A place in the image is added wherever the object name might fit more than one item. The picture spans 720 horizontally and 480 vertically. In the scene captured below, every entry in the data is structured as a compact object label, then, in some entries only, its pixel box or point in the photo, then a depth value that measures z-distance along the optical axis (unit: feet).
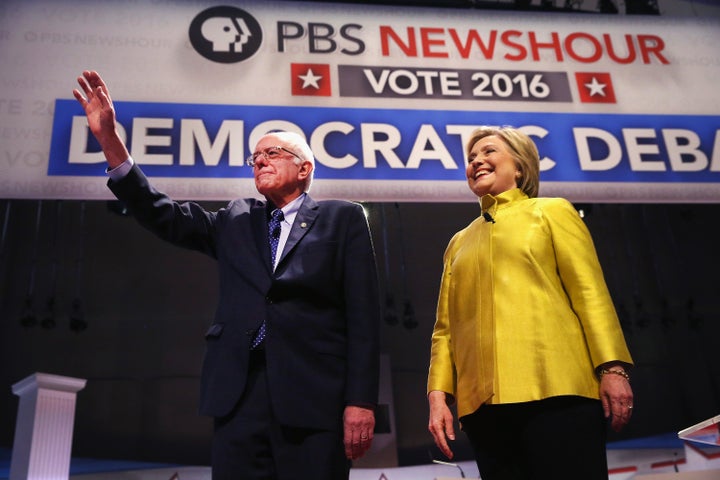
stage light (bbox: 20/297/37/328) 20.84
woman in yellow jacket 4.06
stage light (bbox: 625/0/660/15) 11.94
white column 12.00
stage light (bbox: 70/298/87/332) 20.63
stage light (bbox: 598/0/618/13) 12.00
